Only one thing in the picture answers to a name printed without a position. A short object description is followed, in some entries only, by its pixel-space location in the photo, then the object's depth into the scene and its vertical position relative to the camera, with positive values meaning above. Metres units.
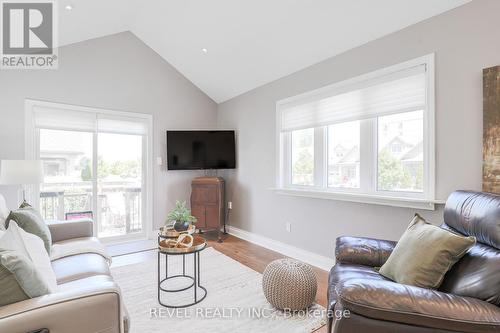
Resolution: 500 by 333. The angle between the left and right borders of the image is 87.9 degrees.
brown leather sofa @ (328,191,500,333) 1.03 -0.57
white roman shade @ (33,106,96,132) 3.34 +0.64
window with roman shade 2.24 +0.31
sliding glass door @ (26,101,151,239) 3.44 +0.03
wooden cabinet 4.17 -0.60
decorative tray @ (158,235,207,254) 2.07 -0.66
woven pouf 2.00 -0.95
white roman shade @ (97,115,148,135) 3.82 +0.63
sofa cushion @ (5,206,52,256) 1.85 -0.42
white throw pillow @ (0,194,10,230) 1.75 -0.35
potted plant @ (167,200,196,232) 2.50 -0.51
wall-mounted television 4.23 +0.26
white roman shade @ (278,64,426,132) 2.28 +0.68
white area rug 1.88 -1.16
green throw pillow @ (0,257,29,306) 1.07 -0.52
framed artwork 1.77 +0.25
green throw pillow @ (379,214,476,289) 1.33 -0.49
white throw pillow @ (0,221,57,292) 1.31 -0.46
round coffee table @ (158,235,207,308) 2.07 -1.14
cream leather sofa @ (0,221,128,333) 0.98 -0.59
